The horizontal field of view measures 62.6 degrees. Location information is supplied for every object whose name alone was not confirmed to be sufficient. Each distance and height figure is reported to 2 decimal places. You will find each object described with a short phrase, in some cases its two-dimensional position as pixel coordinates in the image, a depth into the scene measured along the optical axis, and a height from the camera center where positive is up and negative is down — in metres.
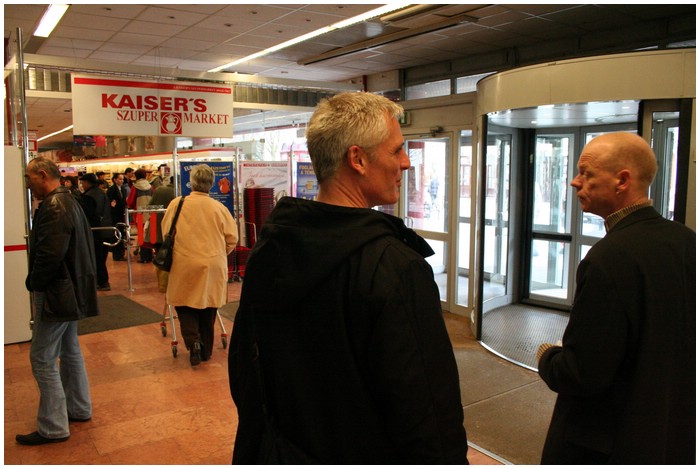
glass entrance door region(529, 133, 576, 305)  6.71 -0.54
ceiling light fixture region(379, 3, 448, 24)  6.40 +1.86
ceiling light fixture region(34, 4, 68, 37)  6.50 +1.89
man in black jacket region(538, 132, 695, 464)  1.58 -0.45
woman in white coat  4.61 -0.63
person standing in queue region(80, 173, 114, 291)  8.09 -0.54
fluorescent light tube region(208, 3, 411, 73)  6.91 +1.99
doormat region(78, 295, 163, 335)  6.02 -1.55
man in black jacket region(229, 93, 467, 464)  1.12 -0.29
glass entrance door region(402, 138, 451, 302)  6.89 -0.24
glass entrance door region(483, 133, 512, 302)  6.36 -0.49
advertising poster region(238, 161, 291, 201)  8.56 +0.03
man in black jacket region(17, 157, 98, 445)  3.21 -0.62
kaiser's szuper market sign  6.59 +0.84
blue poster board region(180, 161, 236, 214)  8.31 -0.10
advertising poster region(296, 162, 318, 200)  9.30 -0.07
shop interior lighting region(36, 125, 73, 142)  19.38 +1.65
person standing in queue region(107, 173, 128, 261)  9.58 -0.44
